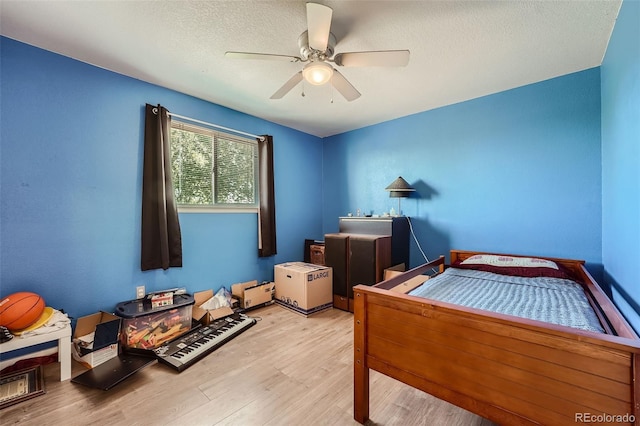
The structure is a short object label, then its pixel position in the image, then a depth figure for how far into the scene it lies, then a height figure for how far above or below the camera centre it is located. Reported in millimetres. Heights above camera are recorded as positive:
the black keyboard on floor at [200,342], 2076 -1168
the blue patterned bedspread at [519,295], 1408 -598
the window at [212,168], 2918 +550
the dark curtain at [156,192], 2562 +215
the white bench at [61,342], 1696 -862
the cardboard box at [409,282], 2820 -790
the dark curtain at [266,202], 3549 +140
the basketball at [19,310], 1714 -647
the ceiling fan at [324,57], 1609 +1052
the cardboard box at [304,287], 3070 -941
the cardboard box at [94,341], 1979 -1018
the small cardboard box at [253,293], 3152 -1019
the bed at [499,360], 887 -635
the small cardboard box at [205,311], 2752 -1077
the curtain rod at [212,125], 2785 +1053
